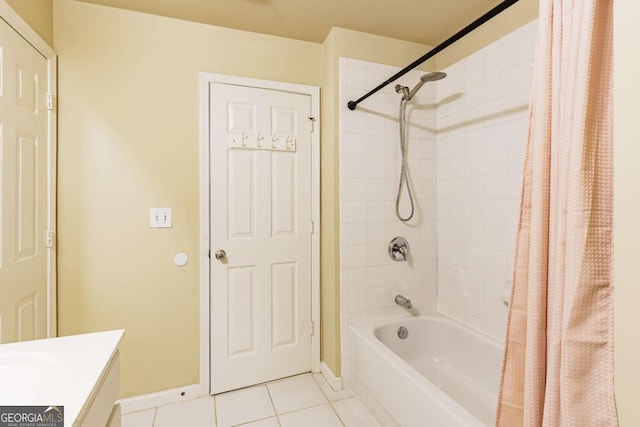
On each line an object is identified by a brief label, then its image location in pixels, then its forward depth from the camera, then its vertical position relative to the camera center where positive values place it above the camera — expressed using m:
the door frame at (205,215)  1.88 -0.03
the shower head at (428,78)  1.60 +0.73
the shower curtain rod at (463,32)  0.99 +0.69
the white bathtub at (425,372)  1.30 -0.89
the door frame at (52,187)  1.60 +0.12
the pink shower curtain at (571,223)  0.62 -0.03
